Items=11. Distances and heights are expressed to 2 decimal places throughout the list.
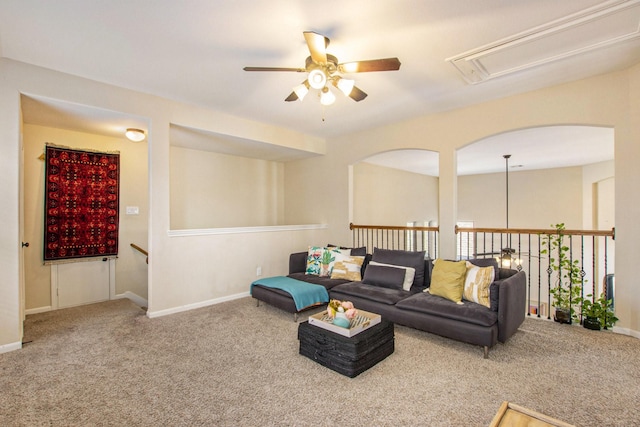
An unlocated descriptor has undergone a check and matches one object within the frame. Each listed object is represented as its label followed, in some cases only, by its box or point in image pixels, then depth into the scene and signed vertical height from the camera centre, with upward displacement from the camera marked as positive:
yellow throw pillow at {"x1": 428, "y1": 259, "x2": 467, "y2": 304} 3.25 -0.73
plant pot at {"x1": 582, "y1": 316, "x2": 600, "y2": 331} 3.37 -1.23
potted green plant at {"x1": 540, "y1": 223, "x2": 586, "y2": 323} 3.61 -1.02
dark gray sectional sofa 2.81 -0.97
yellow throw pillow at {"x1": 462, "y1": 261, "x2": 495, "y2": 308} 3.08 -0.74
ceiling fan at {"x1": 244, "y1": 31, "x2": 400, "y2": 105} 2.43 +1.26
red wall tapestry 4.30 +0.16
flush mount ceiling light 4.30 +1.14
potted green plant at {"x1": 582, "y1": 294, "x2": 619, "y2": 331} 3.35 -1.15
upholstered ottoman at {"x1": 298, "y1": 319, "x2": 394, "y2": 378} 2.47 -1.15
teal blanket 3.71 -0.97
